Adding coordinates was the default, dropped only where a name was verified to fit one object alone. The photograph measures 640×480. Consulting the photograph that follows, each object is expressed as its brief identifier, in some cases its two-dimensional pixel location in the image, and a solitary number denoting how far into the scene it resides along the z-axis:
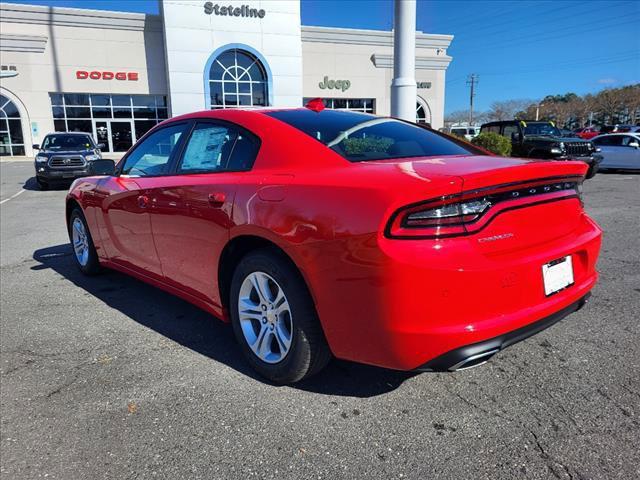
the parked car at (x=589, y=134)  36.83
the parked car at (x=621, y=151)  16.98
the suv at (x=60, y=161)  13.77
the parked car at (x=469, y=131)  48.68
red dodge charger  2.07
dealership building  29.59
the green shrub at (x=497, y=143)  14.98
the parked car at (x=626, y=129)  31.86
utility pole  89.56
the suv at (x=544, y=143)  14.17
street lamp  81.65
